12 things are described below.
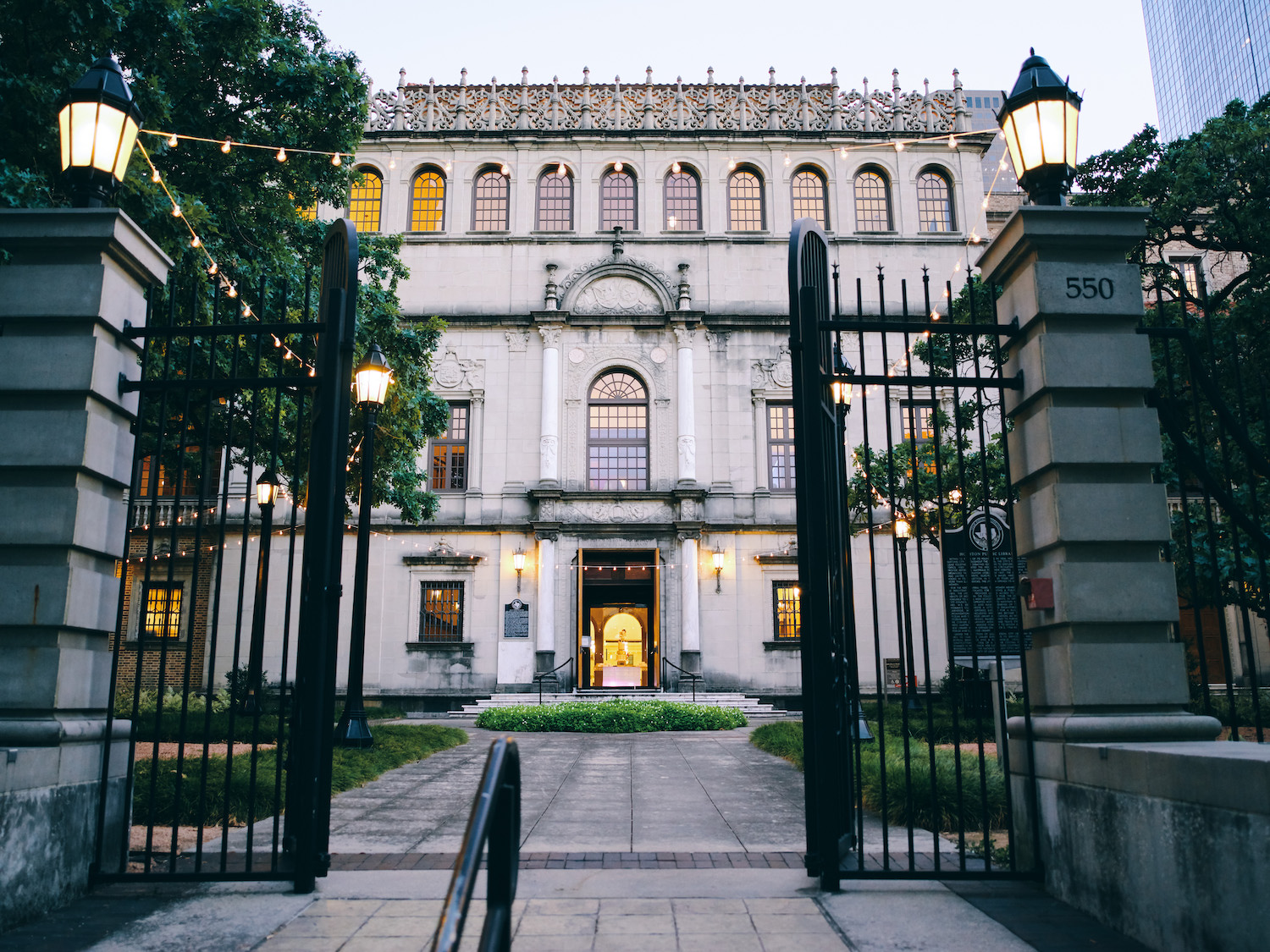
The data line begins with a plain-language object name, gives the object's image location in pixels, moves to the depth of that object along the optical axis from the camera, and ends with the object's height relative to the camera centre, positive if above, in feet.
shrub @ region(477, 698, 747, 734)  61.98 -5.20
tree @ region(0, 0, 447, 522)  31.40 +22.98
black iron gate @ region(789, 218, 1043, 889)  17.28 +0.05
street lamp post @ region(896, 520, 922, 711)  18.79 +1.52
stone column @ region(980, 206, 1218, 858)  16.97 +2.83
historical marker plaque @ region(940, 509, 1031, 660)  24.30 +1.37
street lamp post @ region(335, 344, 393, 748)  38.81 +4.86
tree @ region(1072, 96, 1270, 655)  43.83 +23.17
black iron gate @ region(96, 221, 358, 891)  17.13 +0.20
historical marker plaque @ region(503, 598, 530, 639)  85.51 +2.29
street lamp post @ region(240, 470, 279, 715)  22.45 +1.39
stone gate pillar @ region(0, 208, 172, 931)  16.19 +2.30
